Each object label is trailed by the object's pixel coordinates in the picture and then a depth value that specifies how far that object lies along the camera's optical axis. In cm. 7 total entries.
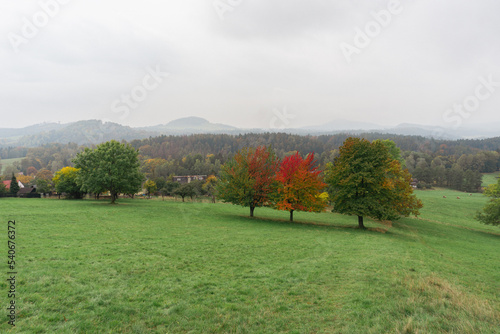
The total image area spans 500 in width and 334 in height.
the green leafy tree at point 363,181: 2912
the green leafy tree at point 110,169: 3875
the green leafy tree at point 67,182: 4994
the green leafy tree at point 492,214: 3506
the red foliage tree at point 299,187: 3142
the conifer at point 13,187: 5872
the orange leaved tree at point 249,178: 3316
